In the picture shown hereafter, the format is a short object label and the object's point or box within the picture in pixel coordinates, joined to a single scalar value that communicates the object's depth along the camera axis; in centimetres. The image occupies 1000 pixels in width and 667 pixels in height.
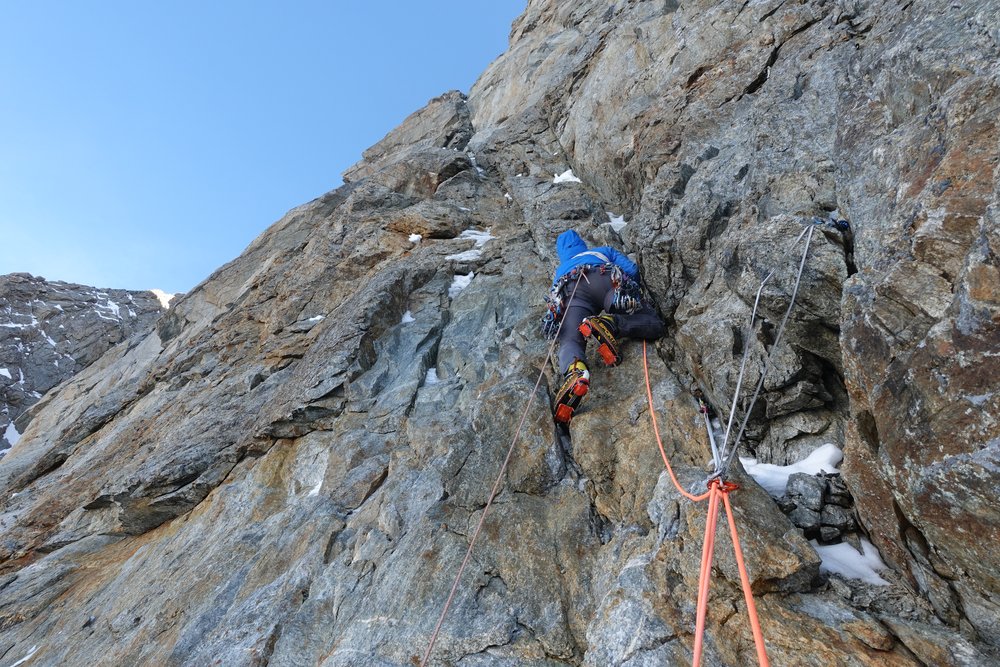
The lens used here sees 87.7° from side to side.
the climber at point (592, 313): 609
